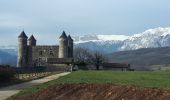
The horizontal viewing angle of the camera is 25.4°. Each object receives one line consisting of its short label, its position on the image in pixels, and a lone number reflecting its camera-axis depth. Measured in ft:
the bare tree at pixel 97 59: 389.66
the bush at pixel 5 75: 128.27
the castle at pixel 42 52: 467.13
